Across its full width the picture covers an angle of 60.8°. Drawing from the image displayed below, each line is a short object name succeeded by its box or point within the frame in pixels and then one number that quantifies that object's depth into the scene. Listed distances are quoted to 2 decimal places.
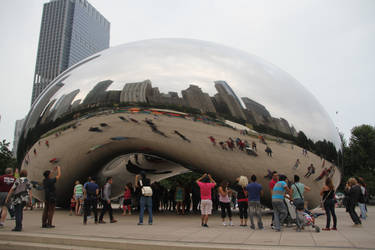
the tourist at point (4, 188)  7.07
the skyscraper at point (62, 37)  157.00
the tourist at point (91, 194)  8.05
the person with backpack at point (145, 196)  7.66
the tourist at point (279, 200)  6.81
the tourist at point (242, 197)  7.64
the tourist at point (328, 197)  7.28
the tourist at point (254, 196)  7.20
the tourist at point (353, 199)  7.81
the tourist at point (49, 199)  7.05
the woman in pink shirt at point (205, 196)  7.43
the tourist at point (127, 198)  11.49
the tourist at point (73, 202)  11.13
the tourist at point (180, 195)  11.63
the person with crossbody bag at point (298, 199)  6.78
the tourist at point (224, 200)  7.70
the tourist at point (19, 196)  6.53
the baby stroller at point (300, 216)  6.82
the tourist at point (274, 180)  8.06
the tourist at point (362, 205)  9.98
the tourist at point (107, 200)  8.33
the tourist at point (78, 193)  10.10
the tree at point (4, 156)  26.41
